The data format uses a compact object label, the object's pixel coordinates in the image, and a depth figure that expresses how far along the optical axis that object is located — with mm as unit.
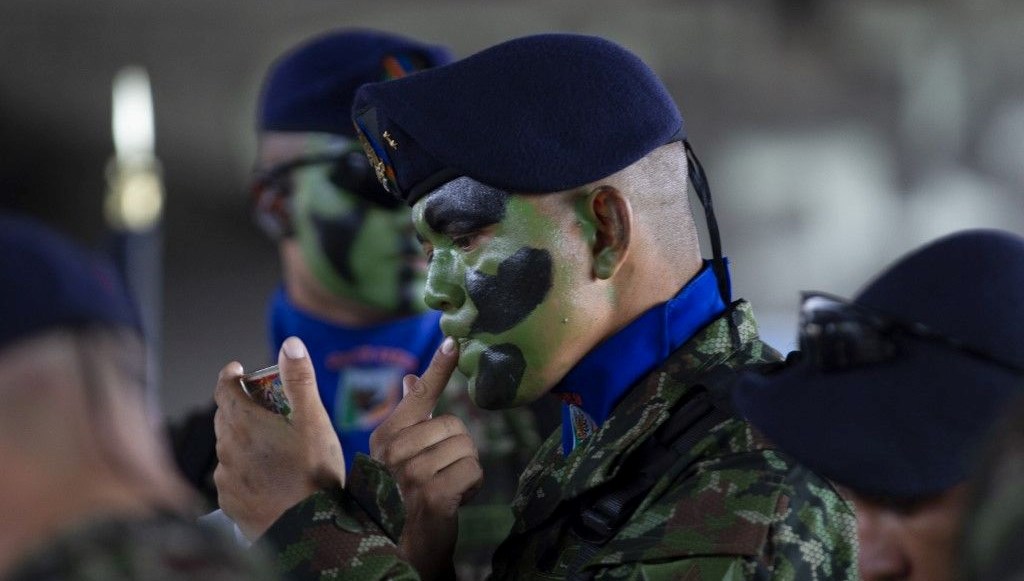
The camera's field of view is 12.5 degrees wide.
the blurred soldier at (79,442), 2831
